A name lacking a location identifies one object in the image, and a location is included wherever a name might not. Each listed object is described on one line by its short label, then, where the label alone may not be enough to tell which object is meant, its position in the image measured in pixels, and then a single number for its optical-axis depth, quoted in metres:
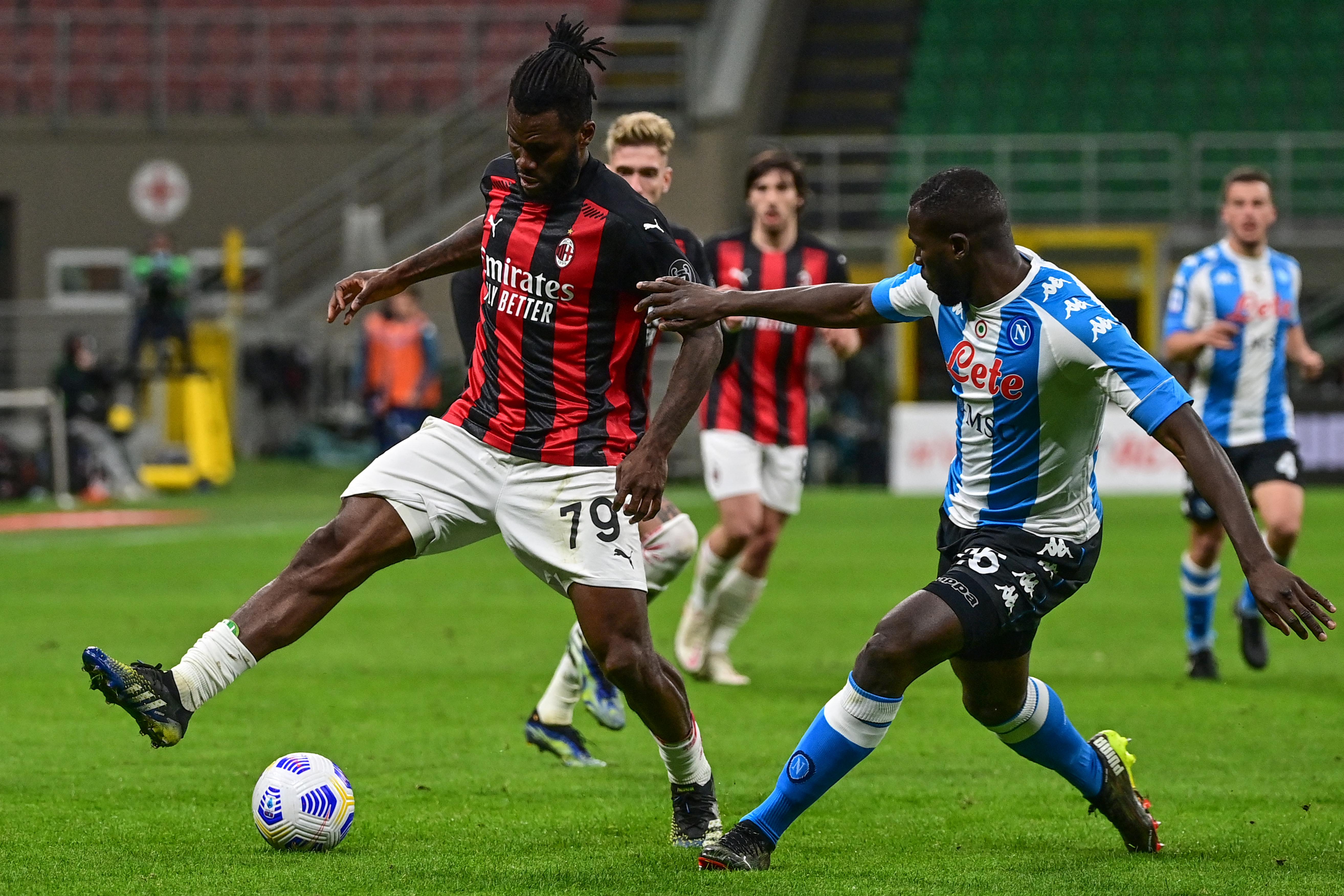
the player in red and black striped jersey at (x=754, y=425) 17.91
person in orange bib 37.22
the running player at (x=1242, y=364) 17.77
